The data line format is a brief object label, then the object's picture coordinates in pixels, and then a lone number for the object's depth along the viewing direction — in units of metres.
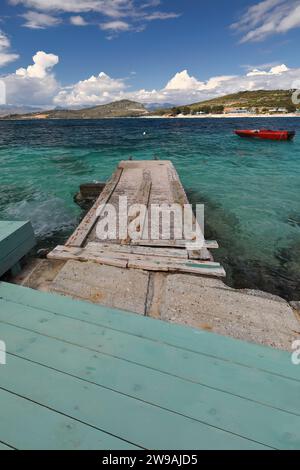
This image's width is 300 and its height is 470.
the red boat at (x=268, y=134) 33.75
